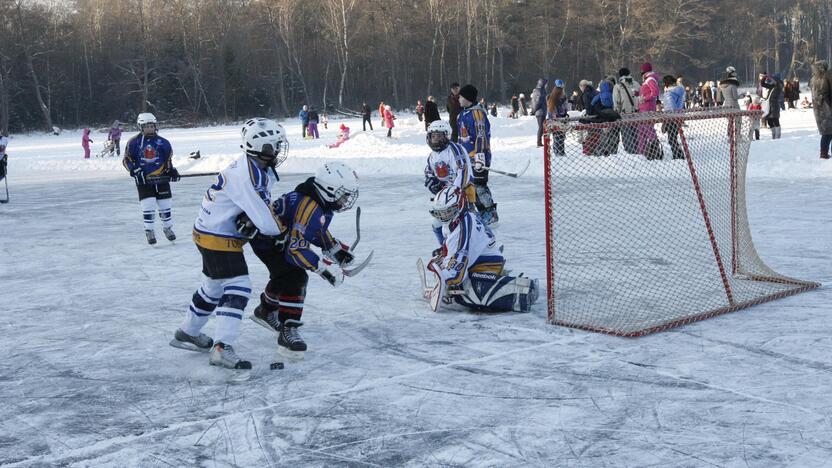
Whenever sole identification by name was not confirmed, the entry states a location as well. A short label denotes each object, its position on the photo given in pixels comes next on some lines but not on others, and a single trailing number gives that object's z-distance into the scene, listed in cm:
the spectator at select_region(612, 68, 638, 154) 1438
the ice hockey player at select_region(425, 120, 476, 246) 688
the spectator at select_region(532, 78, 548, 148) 1845
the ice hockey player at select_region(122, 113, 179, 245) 927
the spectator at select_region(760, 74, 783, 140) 1762
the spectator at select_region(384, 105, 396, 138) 2630
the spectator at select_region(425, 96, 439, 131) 1719
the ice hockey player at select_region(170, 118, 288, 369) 439
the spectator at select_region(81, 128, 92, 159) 2512
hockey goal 560
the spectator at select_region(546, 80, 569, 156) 1691
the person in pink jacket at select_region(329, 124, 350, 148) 2449
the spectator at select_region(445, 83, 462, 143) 1505
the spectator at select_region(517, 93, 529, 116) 3444
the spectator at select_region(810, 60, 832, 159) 1269
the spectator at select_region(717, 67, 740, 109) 1584
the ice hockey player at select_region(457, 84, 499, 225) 892
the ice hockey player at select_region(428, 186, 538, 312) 568
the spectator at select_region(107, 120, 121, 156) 2495
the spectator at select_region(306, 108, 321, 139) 2822
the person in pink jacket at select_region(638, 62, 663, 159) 1475
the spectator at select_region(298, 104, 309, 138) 2844
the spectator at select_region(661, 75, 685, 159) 1503
